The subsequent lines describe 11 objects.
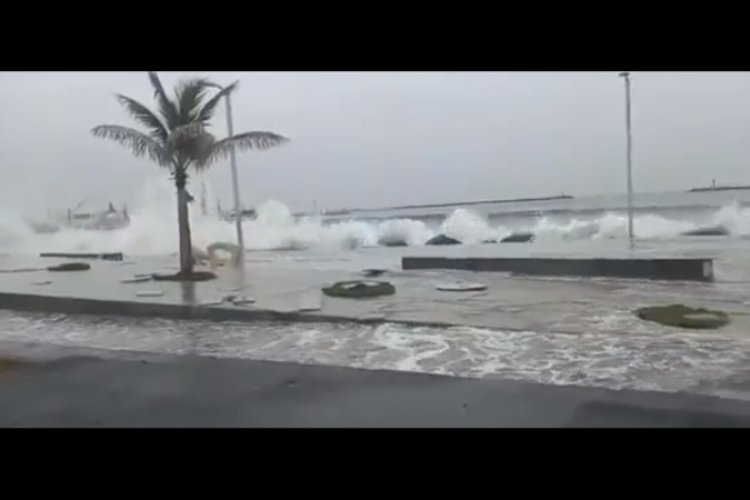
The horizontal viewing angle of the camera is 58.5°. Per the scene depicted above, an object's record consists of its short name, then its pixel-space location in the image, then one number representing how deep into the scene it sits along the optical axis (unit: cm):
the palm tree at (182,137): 1170
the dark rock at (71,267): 1462
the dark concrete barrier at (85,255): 1842
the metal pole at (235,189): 1247
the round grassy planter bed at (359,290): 942
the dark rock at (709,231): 2193
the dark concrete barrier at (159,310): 745
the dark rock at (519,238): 2398
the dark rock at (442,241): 2356
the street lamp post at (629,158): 1699
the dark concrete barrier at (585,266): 1050
